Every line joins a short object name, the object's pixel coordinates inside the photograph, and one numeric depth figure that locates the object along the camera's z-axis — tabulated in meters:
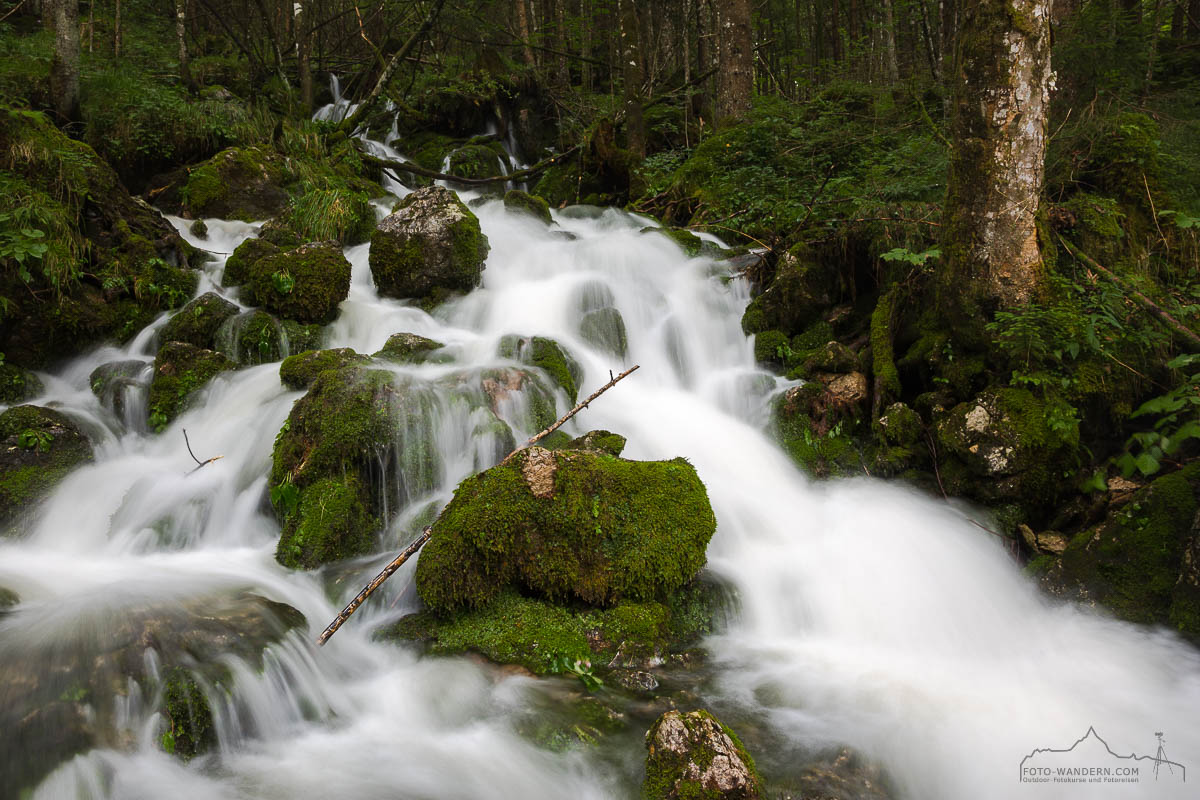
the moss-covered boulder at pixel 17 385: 6.34
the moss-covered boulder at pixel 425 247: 8.30
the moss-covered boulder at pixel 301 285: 7.41
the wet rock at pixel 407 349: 6.74
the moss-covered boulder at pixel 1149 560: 3.92
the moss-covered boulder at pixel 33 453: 5.28
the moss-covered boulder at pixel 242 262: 7.94
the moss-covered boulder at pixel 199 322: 7.03
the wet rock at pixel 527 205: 11.01
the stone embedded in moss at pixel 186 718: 3.00
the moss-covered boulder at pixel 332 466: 4.82
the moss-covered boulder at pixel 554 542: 4.03
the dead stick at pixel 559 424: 5.27
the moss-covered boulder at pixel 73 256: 6.64
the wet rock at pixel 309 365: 6.16
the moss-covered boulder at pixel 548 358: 6.43
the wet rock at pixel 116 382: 6.45
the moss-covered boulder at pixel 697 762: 2.67
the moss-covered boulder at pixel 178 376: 6.32
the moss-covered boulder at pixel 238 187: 9.85
